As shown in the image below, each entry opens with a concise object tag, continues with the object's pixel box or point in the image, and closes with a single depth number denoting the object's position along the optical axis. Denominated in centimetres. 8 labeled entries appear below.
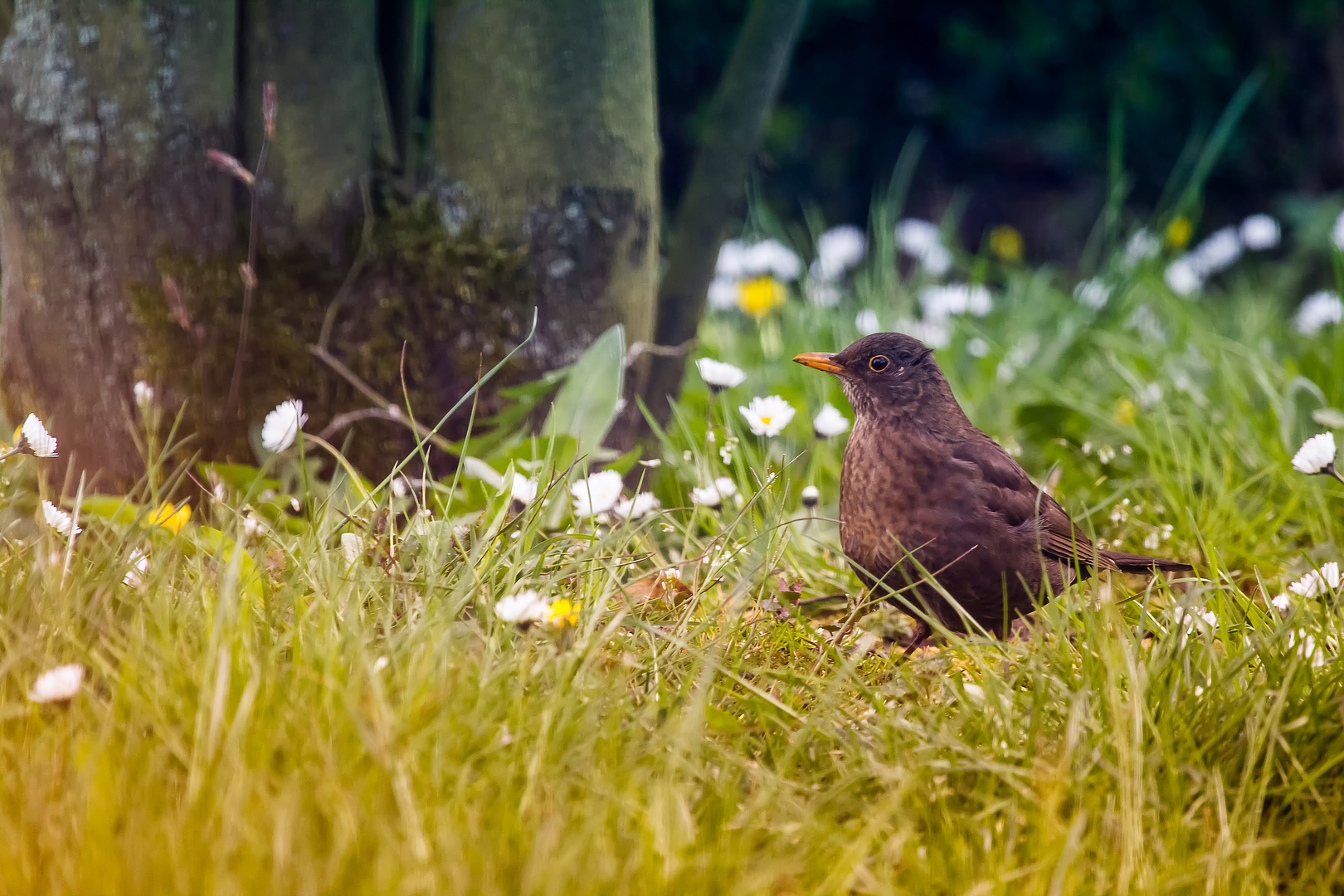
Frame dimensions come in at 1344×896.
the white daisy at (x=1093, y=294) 884
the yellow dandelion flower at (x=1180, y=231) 920
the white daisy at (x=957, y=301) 899
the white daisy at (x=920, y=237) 1023
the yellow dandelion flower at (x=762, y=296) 932
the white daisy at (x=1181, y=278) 973
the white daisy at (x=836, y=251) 964
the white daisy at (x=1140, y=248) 876
